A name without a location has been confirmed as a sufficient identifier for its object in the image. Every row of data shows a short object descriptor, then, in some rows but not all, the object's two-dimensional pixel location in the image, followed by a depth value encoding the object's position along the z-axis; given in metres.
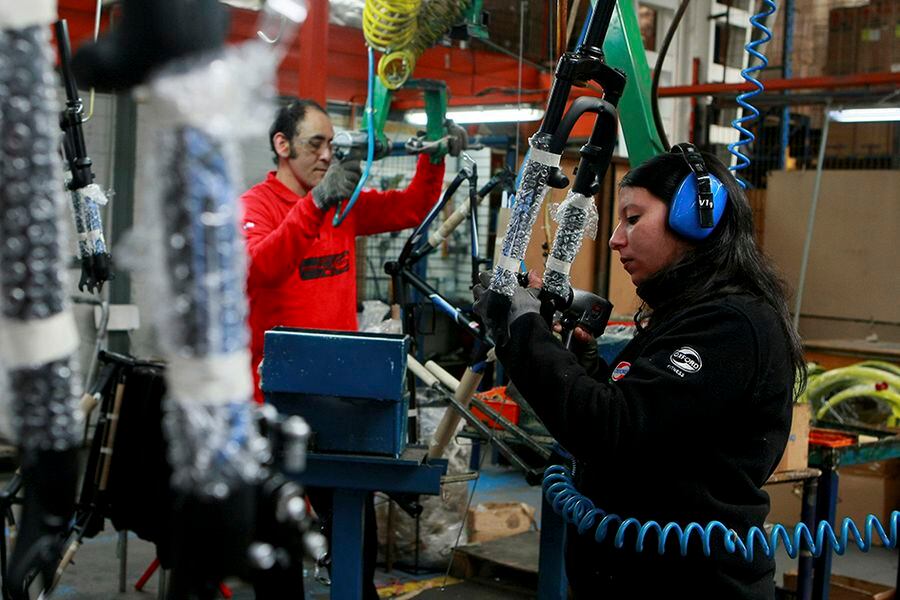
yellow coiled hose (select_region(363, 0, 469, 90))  2.96
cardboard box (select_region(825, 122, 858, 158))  7.66
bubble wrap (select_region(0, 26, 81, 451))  0.63
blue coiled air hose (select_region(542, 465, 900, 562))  1.68
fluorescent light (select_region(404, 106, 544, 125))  6.48
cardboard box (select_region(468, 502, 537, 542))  4.40
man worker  2.62
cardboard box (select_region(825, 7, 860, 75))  7.43
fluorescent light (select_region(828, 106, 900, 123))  5.78
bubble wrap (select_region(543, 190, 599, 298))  1.74
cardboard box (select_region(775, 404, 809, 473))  3.07
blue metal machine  2.26
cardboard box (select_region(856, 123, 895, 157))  7.50
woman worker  1.68
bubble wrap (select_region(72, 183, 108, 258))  1.64
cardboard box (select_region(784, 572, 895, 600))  3.62
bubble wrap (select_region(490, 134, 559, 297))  1.45
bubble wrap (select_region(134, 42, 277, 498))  0.62
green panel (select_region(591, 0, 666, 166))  2.25
